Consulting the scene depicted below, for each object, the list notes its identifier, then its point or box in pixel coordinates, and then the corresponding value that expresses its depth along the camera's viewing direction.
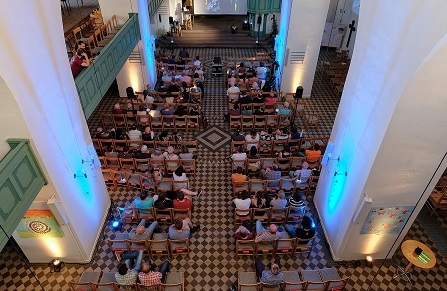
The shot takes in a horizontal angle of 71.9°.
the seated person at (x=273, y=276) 6.72
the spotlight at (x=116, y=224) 8.53
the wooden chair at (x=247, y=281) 6.89
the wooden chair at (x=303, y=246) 7.81
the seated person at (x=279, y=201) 8.48
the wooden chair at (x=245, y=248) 7.75
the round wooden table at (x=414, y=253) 6.58
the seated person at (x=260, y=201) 8.61
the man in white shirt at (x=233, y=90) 13.62
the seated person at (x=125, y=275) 6.64
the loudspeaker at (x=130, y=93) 12.96
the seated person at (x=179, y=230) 7.69
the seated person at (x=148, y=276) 6.64
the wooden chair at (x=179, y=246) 7.76
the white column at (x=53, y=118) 4.98
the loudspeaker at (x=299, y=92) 13.13
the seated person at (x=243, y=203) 8.36
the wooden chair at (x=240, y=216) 8.41
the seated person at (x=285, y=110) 12.35
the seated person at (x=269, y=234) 7.62
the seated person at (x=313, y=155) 9.98
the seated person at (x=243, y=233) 7.80
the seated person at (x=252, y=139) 10.77
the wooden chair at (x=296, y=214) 8.55
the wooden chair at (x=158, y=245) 7.63
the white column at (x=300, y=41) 13.04
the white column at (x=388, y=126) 4.70
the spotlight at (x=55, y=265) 7.63
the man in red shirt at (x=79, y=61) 7.90
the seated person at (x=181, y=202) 8.44
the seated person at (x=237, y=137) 11.02
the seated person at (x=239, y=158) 10.11
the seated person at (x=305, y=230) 7.63
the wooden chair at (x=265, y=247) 7.75
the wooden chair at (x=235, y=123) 12.45
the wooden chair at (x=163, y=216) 8.48
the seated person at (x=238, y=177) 9.45
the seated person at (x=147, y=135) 10.89
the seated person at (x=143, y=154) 10.13
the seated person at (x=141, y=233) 7.65
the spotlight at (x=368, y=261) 7.73
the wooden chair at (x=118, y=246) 7.62
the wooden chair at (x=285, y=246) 7.75
